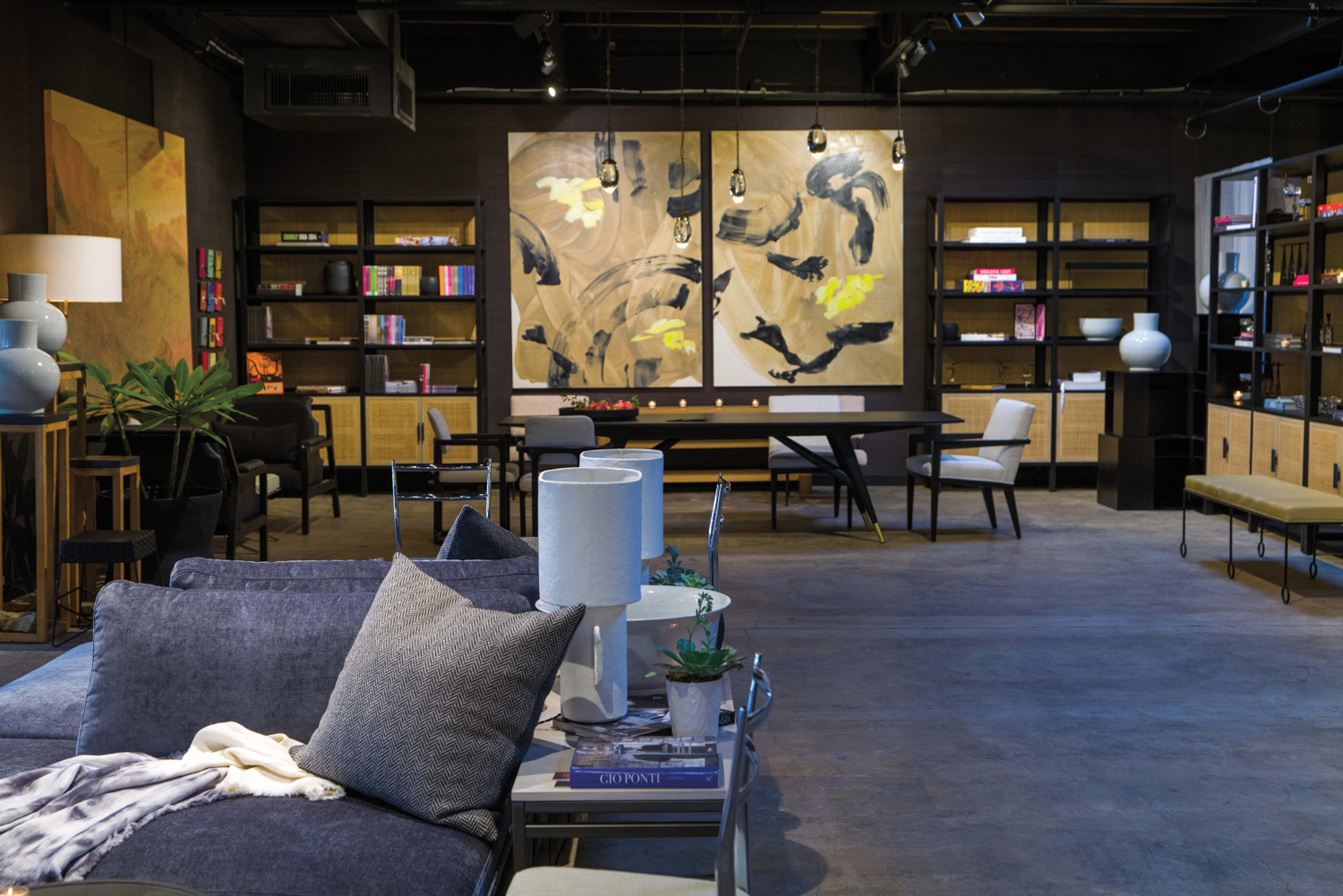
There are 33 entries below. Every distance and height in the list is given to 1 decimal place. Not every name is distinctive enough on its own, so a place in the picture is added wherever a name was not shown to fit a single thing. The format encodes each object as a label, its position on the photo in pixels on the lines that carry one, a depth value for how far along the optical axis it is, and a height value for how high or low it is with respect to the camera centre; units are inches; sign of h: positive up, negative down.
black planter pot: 215.6 -27.7
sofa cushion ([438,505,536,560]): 107.7 -15.3
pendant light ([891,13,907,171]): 275.3 +56.7
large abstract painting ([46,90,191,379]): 247.9 +40.3
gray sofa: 75.1 -27.4
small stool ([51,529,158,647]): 187.0 -28.1
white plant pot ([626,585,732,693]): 88.4 -19.7
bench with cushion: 215.5 -23.4
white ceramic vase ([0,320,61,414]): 185.3 +1.9
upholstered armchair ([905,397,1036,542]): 276.2 -19.4
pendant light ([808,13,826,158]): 264.5 +57.6
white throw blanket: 75.8 -30.3
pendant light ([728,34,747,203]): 282.5 +50.7
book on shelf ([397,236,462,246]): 361.7 +45.5
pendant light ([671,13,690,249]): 283.1 +38.8
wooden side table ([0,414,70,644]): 186.5 -19.6
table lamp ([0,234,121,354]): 198.4 +20.5
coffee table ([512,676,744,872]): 72.7 -27.7
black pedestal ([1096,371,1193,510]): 325.1 -16.6
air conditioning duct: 301.3 +80.4
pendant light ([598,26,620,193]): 263.4 +49.0
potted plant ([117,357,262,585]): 214.5 -7.8
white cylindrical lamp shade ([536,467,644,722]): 80.3 -13.6
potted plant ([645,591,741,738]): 79.8 -21.9
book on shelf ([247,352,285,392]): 366.9 +3.7
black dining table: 275.0 -11.1
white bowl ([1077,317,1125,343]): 367.2 +18.2
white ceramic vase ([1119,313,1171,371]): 331.0 +11.2
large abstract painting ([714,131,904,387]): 373.7 +39.6
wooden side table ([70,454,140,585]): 197.5 -19.0
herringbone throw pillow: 79.8 -24.1
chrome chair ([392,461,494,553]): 234.8 -19.9
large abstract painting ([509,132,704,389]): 371.6 +38.8
